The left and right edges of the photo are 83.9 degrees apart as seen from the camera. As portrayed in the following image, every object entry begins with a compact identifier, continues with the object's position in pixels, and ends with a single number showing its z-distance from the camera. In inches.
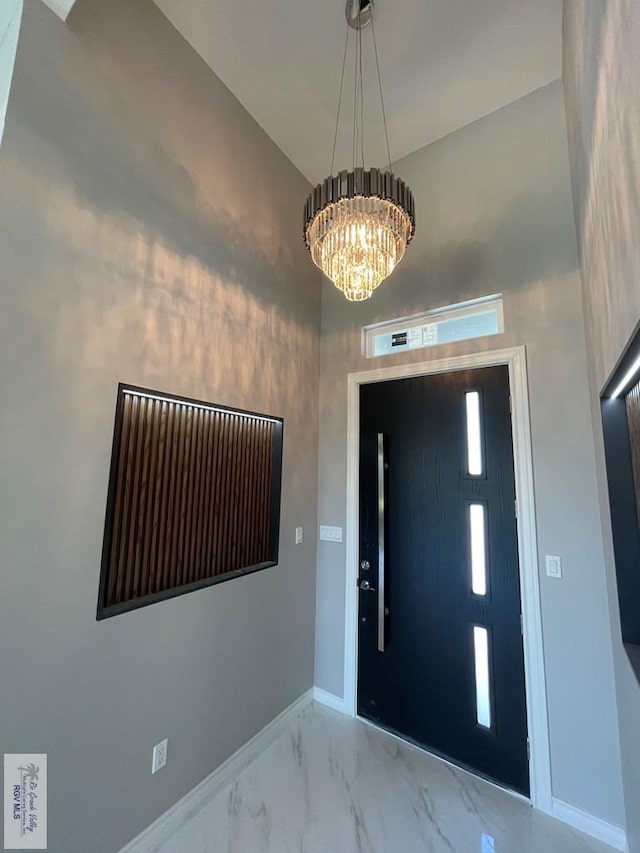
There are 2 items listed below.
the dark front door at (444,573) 76.9
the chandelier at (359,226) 57.4
